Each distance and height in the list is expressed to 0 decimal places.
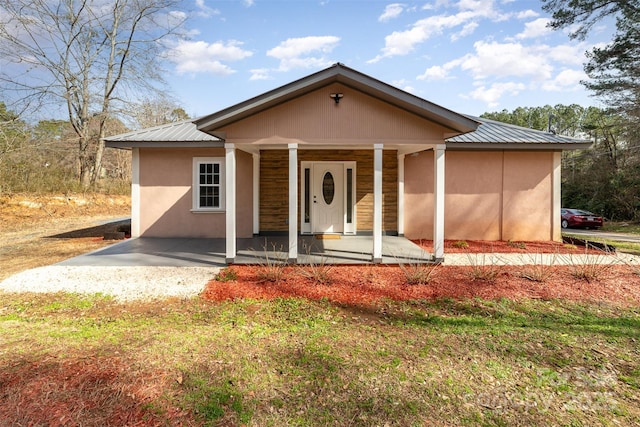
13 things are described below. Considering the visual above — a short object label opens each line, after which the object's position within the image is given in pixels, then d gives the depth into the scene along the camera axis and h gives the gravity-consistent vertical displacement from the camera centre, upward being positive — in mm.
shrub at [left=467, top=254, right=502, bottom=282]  6057 -1219
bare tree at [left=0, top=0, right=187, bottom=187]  17562 +9337
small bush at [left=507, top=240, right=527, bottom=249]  9617 -1103
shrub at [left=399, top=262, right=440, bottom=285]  5926 -1220
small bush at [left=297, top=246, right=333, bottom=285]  6016 -1250
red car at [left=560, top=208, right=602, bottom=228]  18844 -654
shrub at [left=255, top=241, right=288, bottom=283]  6062 -1185
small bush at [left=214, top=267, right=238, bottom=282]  6206 -1330
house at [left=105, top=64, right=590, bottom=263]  10414 +672
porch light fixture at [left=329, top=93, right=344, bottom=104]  6914 +2342
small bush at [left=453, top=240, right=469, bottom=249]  9555 -1086
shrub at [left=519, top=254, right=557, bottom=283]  6105 -1249
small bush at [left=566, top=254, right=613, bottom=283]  6145 -1209
